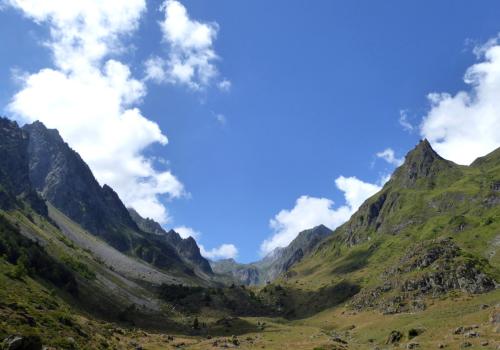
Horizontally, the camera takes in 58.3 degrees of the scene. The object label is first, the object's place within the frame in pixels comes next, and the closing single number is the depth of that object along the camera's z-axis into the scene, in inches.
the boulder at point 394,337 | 3190.9
